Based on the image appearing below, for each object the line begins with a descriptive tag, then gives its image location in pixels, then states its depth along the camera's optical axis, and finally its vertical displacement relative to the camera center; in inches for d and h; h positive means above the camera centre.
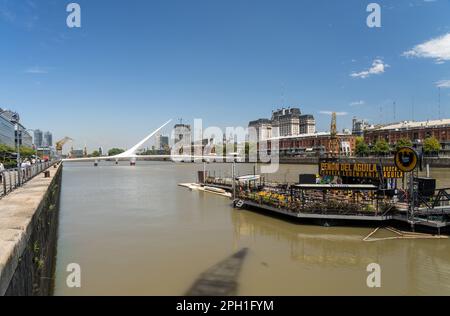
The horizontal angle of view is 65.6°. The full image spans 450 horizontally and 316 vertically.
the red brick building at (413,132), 4539.9 +324.2
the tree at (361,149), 4977.9 +82.5
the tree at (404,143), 4099.4 +139.4
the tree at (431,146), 3996.1 +96.0
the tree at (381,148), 4633.4 +88.9
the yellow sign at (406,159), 758.5 -9.9
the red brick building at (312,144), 5907.5 +202.9
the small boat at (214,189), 1628.3 -162.9
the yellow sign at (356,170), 951.6 -44.6
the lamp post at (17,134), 919.7 +63.3
